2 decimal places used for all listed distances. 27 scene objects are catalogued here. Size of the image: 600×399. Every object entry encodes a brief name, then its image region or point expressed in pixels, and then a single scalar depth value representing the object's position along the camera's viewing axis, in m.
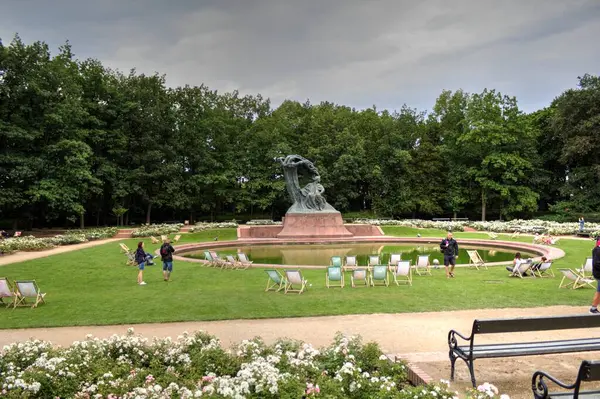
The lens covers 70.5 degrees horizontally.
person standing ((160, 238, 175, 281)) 14.44
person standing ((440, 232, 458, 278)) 14.20
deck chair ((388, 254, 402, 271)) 15.74
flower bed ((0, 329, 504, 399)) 4.84
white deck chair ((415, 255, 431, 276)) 15.67
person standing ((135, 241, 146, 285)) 14.39
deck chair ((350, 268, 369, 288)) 13.52
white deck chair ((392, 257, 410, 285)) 13.92
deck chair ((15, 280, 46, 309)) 11.08
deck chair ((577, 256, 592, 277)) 14.17
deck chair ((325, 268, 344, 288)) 13.43
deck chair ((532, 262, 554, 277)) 14.82
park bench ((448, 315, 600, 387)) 5.25
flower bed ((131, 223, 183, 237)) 32.00
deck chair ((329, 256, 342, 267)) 15.66
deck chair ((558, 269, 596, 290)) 12.66
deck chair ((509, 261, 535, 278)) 14.54
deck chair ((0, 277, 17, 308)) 11.28
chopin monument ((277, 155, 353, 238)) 31.38
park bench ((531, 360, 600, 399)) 3.96
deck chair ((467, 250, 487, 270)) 16.88
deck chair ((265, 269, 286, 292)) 12.84
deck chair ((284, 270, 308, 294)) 12.50
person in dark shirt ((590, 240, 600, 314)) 9.70
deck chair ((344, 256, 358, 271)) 16.18
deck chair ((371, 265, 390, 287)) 13.48
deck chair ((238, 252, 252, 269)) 17.67
